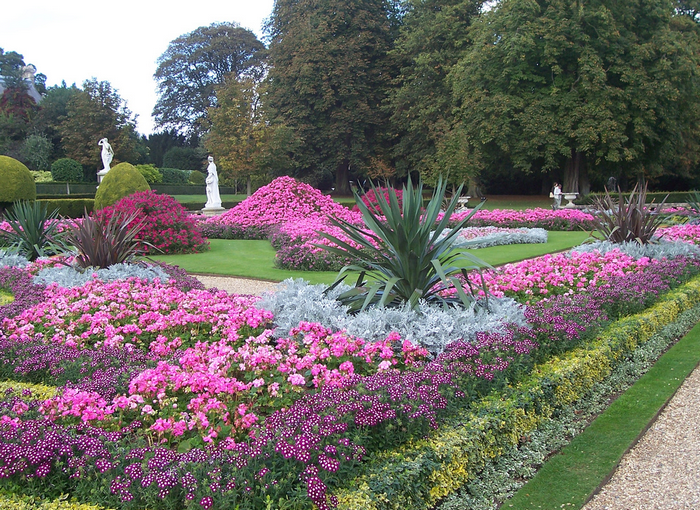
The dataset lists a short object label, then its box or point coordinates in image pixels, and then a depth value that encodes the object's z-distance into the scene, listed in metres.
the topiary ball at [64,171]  30.48
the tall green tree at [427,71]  28.17
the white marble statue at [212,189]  20.50
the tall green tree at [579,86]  22.75
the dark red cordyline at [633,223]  8.60
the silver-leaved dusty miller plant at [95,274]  6.79
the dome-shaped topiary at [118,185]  14.97
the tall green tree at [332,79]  29.92
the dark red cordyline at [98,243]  7.39
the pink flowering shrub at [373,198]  14.23
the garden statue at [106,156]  24.07
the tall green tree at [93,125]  35.06
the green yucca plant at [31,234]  9.56
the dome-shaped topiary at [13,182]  16.50
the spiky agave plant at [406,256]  4.71
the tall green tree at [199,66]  44.81
